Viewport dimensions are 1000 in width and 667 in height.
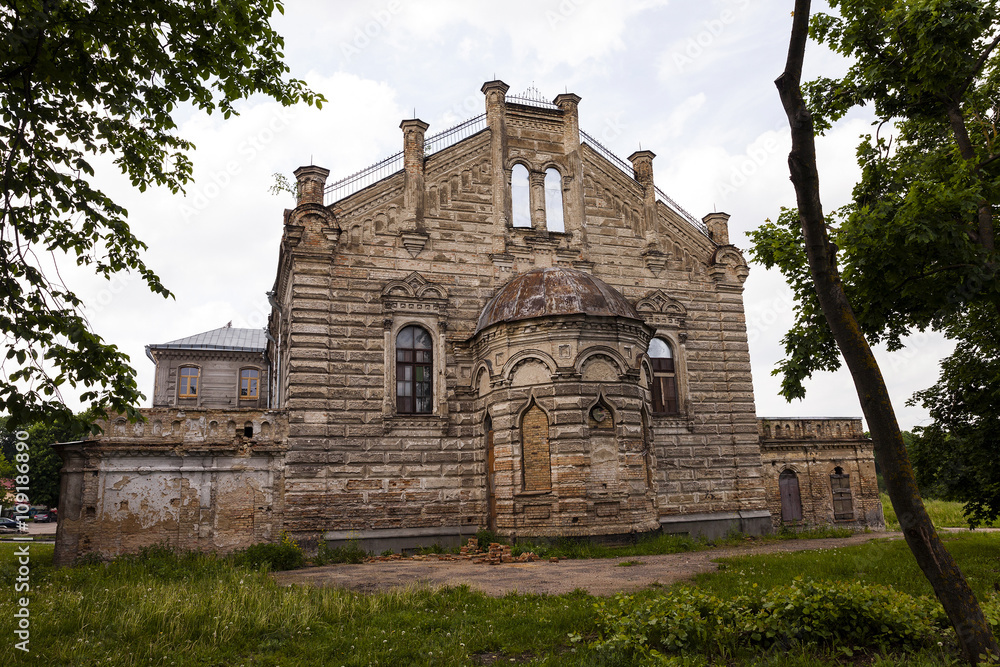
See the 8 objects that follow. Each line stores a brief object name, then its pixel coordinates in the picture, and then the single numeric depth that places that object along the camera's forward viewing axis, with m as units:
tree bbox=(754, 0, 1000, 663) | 10.45
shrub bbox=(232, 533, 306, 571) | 13.89
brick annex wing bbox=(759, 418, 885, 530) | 21.31
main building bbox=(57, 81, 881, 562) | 15.73
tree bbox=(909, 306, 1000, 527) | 12.79
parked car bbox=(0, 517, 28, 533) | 37.73
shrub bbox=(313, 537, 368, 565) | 15.51
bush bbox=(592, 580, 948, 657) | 6.59
